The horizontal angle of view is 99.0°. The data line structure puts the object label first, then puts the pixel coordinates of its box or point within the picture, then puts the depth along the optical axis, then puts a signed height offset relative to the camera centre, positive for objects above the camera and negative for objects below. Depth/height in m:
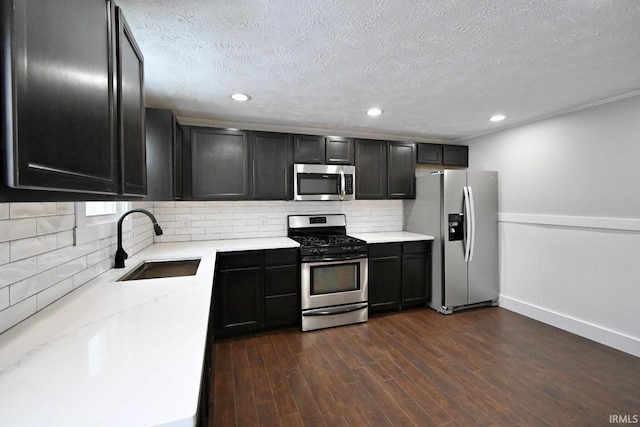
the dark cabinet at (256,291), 2.74 -0.83
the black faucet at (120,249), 1.84 -0.25
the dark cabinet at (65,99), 0.44 +0.25
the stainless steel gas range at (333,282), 2.97 -0.80
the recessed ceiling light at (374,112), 2.80 +1.04
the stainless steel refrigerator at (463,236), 3.36 -0.33
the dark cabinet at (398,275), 3.31 -0.81
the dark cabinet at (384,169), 3.54 +0.55
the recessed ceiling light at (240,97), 2.40 +1.03
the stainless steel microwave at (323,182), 3.22 +0.35
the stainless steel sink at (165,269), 2.06 -0.45
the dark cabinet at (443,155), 3.88 +0.80
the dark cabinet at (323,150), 3.26 +0.75
